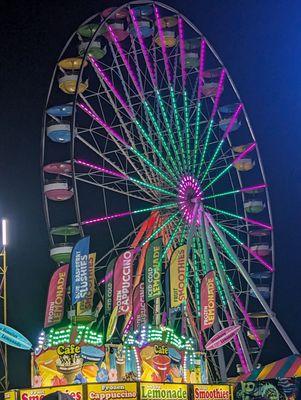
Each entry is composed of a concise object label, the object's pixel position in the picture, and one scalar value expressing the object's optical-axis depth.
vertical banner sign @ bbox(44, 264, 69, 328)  28.56
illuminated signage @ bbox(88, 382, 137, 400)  24.72
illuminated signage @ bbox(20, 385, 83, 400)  24.89
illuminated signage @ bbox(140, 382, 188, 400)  25.33
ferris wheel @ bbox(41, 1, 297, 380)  32.84
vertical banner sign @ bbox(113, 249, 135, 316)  29.14
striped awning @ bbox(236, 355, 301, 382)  28.91
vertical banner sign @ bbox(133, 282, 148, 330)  33.22
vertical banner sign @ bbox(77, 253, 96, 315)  28.73
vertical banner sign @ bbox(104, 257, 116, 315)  29.41
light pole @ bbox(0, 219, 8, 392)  26.58
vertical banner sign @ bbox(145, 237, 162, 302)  30.66
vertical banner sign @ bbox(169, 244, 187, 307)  31.06
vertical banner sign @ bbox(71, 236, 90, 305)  28.55
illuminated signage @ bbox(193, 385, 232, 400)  26.98
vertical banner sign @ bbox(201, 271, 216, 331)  31.97
